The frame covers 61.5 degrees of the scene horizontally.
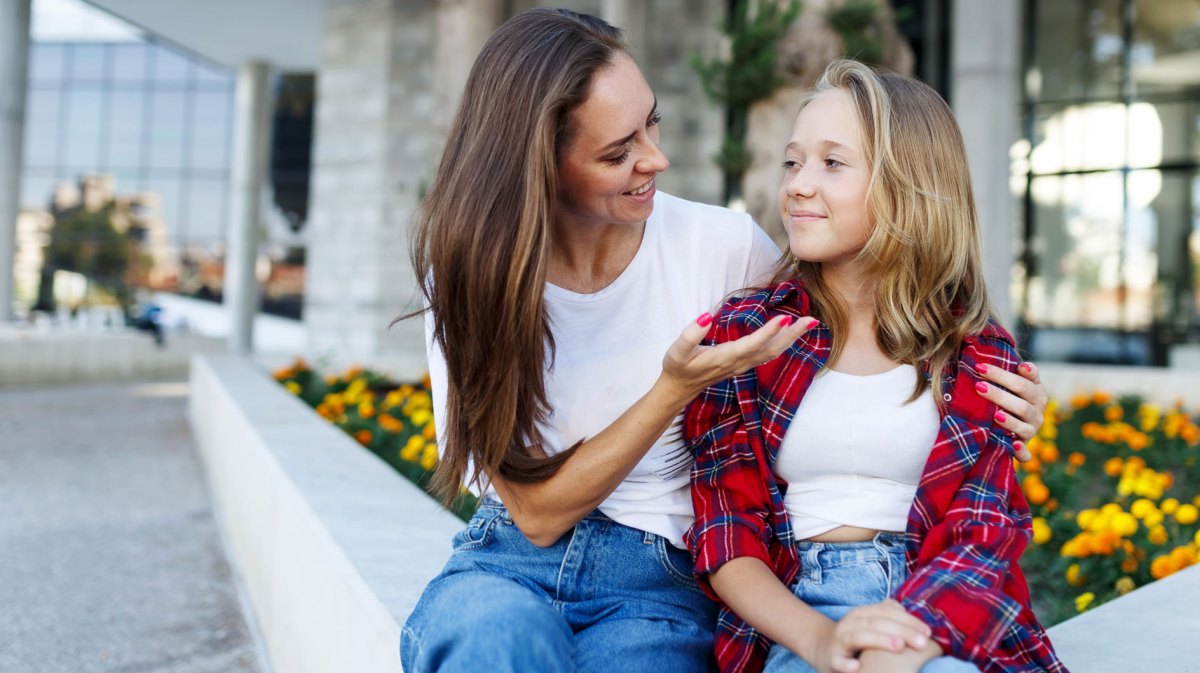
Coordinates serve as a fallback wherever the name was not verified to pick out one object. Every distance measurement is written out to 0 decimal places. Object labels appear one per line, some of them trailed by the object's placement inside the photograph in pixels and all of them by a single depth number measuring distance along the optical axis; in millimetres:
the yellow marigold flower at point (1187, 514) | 2977
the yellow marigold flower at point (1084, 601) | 2518
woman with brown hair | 1649
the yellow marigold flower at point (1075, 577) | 2828
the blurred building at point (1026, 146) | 11844
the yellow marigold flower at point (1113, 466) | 3799
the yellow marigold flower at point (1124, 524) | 2711
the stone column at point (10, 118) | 16156
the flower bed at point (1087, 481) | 2816
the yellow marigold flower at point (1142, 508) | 2889
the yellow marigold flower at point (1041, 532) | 3027
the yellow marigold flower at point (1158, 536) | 2807
